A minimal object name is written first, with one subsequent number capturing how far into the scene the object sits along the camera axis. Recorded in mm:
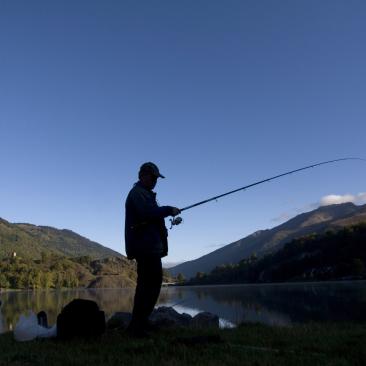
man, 7254
